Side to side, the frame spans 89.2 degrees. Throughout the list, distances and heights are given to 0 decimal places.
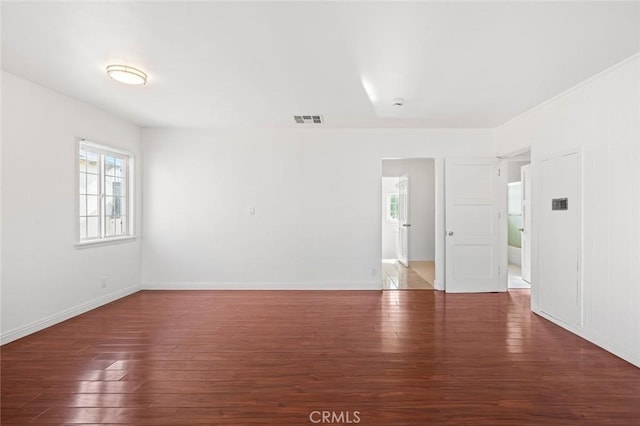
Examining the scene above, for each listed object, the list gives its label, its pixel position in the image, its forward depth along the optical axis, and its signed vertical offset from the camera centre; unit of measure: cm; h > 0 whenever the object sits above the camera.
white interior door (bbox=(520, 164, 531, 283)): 606 -22
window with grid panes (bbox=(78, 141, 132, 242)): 430 +27
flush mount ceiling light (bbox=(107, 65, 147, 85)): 297 +129
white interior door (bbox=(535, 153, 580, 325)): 346 -31
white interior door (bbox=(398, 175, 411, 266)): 762 -20
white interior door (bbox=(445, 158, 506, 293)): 514 -20
